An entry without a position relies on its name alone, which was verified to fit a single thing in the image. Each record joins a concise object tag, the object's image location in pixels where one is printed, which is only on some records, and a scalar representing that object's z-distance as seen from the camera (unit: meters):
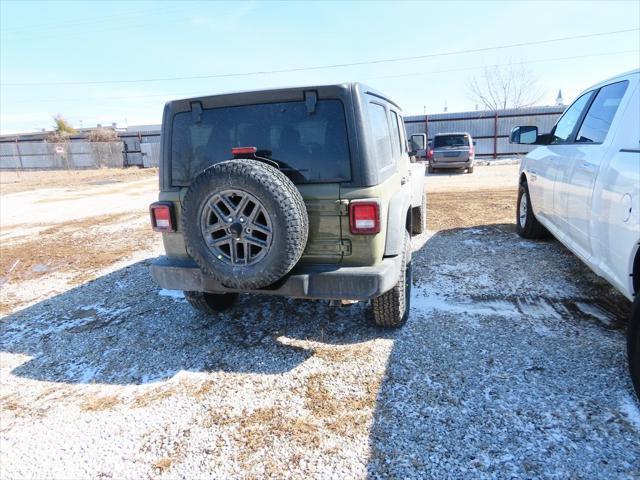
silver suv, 15.62
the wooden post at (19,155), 32.81
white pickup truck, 2.51
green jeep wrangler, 2.75
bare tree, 39.78
